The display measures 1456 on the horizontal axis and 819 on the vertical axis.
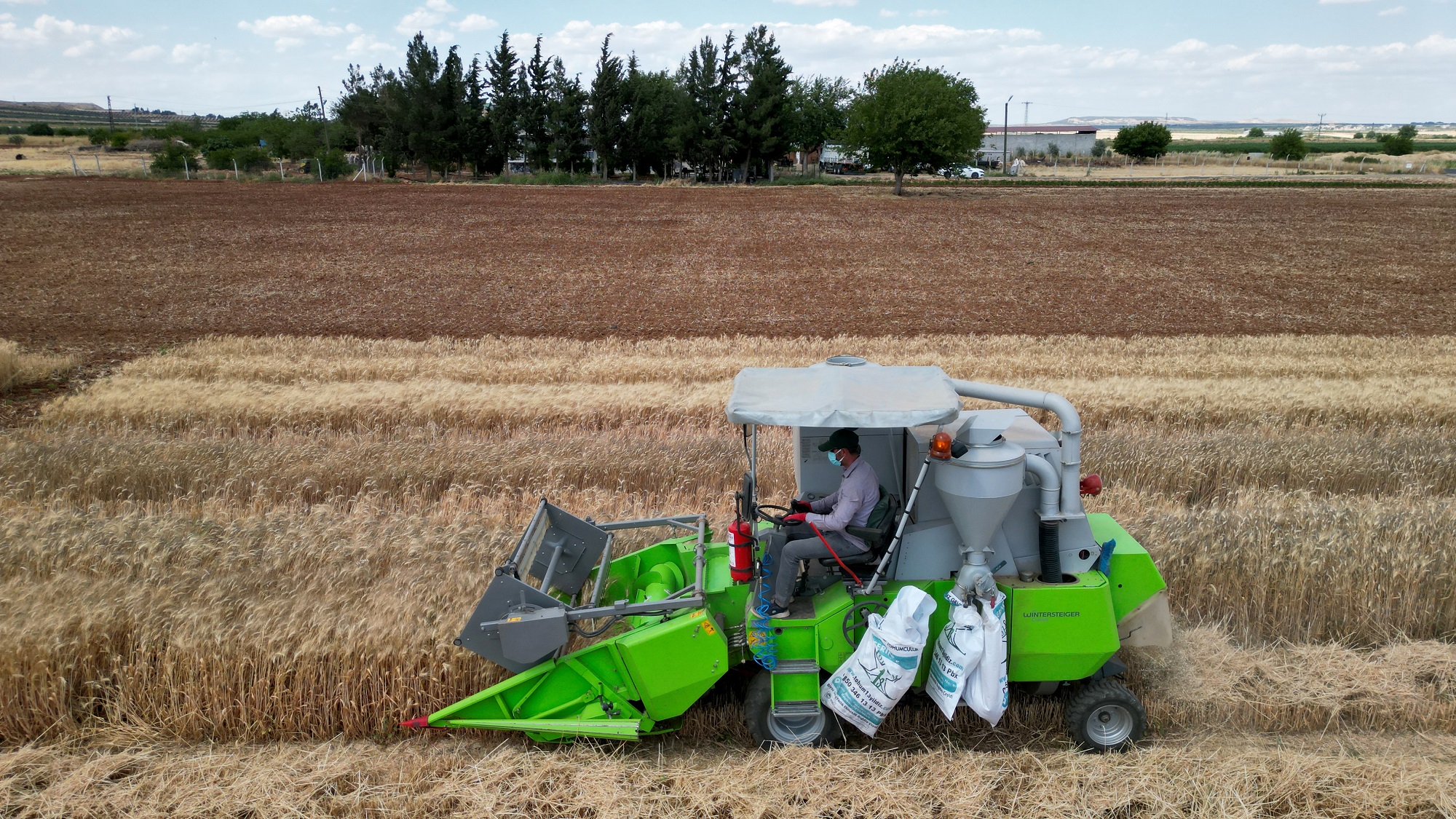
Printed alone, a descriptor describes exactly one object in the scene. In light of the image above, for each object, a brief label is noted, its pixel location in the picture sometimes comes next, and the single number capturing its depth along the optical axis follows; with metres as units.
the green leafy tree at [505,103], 69.19
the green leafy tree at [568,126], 68.81
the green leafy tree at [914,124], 49.03
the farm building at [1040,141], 102.44
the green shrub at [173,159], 62.31
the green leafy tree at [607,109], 68.25
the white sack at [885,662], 5.07
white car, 71.00
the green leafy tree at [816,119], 81.50
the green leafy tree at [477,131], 68.69
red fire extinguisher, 5.49
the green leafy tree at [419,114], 67.94
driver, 5.30
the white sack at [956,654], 5.07
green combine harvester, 5.25
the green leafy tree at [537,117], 69.94
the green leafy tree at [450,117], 68.19
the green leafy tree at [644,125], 69.56
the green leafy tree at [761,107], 68.00
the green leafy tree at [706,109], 68.31
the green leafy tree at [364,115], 73.31
